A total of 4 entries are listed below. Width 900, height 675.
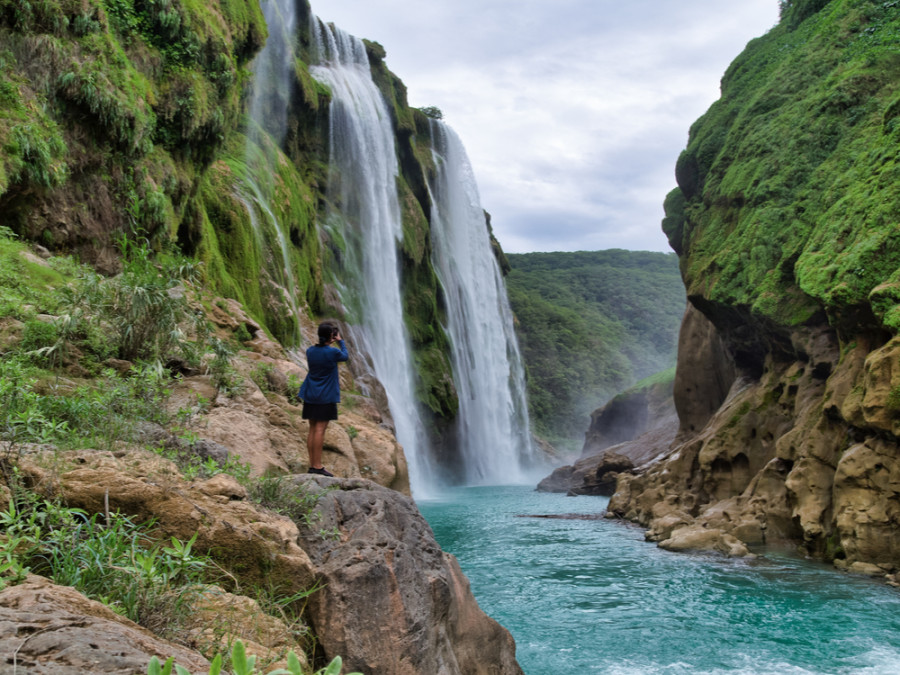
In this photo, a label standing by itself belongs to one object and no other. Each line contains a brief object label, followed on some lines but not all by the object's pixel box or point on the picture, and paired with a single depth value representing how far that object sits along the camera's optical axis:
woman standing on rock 5.64
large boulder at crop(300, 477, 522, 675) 3.33
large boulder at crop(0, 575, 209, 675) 1.70
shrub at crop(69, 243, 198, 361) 6.01
